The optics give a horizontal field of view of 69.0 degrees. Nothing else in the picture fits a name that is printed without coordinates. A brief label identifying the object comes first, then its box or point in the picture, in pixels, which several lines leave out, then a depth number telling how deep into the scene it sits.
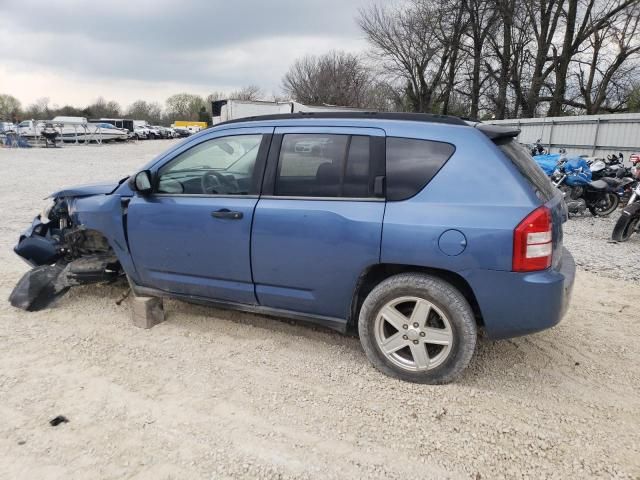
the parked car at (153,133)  57.16
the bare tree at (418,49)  28.30
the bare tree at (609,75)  22.56
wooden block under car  4.01
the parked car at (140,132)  53.82
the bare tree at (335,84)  44.12
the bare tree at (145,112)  90.31
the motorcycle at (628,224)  7.37
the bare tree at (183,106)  95.56
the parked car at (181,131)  66.89
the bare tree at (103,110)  81.75
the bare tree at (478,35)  25.19
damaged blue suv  2.87
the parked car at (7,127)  40.21
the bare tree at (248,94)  63.69
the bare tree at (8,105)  81.66
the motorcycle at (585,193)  9.56
